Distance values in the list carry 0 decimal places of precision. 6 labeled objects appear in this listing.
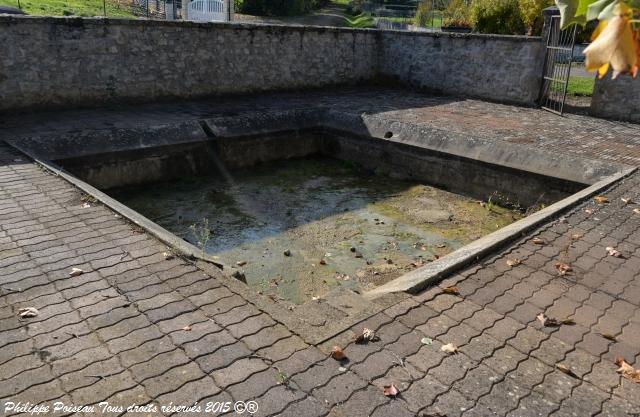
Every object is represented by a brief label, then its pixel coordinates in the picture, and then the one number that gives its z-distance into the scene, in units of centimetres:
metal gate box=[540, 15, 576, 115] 1154
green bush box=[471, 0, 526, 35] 1981
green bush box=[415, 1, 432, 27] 3273
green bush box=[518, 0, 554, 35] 1895
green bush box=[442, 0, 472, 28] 2366
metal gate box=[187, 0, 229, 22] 1955
